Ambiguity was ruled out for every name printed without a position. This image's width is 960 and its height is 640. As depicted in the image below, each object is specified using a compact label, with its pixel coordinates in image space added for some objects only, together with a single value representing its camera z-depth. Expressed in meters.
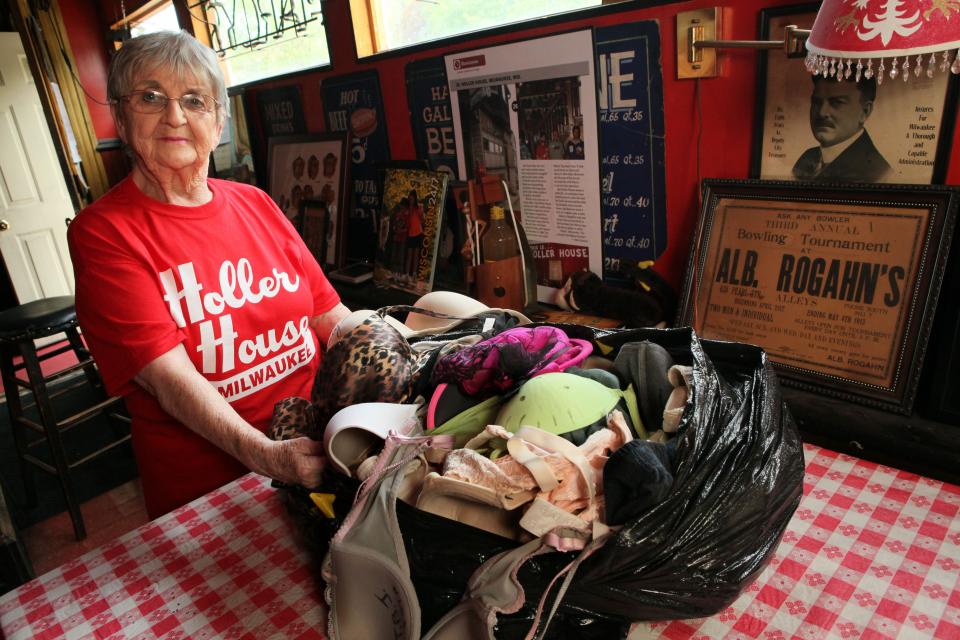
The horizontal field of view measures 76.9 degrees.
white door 4.60
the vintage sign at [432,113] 2.60
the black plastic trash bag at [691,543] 0.72
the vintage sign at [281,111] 3.52
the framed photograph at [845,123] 1.37
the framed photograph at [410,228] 2.65
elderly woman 1.16
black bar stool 2.42
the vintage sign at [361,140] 3.00
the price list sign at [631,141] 1.86
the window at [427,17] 2.33
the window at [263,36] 3.35
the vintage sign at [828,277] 1.38
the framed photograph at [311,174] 3.26
